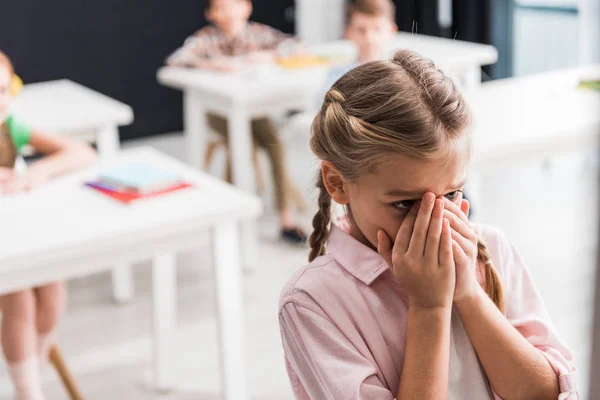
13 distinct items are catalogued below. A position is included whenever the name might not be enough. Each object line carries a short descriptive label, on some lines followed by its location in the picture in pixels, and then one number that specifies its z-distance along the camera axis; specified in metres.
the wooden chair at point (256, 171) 3.59
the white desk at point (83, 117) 2.73
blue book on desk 2.03
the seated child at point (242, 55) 3.55
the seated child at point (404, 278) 0.88
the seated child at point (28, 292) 2.02
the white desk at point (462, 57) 3.54
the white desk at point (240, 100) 3.12
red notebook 2.00
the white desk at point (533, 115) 2.38
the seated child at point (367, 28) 2.92
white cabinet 5.42
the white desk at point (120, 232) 1.77
